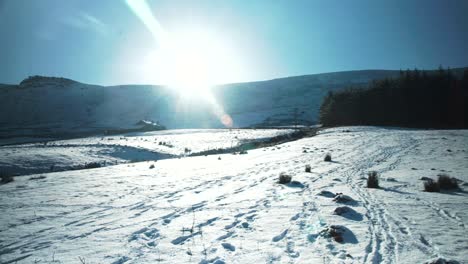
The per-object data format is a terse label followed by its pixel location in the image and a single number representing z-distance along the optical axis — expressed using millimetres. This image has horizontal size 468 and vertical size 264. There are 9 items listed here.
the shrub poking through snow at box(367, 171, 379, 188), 7941
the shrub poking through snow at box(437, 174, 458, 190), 7602
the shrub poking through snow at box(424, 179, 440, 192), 7352
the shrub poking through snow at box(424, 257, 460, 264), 3574
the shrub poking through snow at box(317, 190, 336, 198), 7208
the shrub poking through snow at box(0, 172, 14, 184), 11367
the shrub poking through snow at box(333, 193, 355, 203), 6604
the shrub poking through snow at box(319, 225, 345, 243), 4492
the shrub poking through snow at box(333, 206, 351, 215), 5746
